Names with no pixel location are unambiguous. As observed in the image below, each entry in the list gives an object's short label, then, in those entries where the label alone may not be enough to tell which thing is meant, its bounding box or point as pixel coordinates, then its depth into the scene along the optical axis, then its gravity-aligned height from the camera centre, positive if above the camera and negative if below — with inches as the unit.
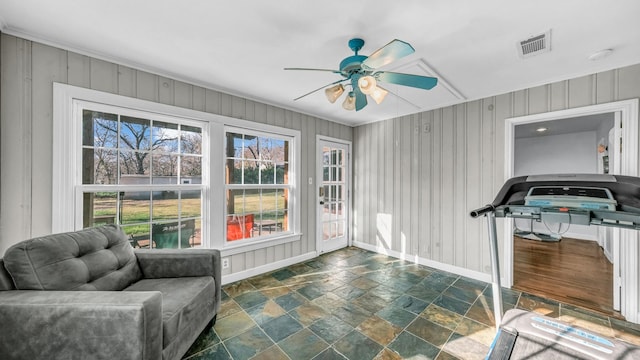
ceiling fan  66.8 +31.1
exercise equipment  54.1 -6.7
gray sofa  50.5 -28.0
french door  164.6 -9.7
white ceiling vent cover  76.3 +43.7
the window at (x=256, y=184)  127.0 -2.4
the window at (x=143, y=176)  90.4 +1.3
